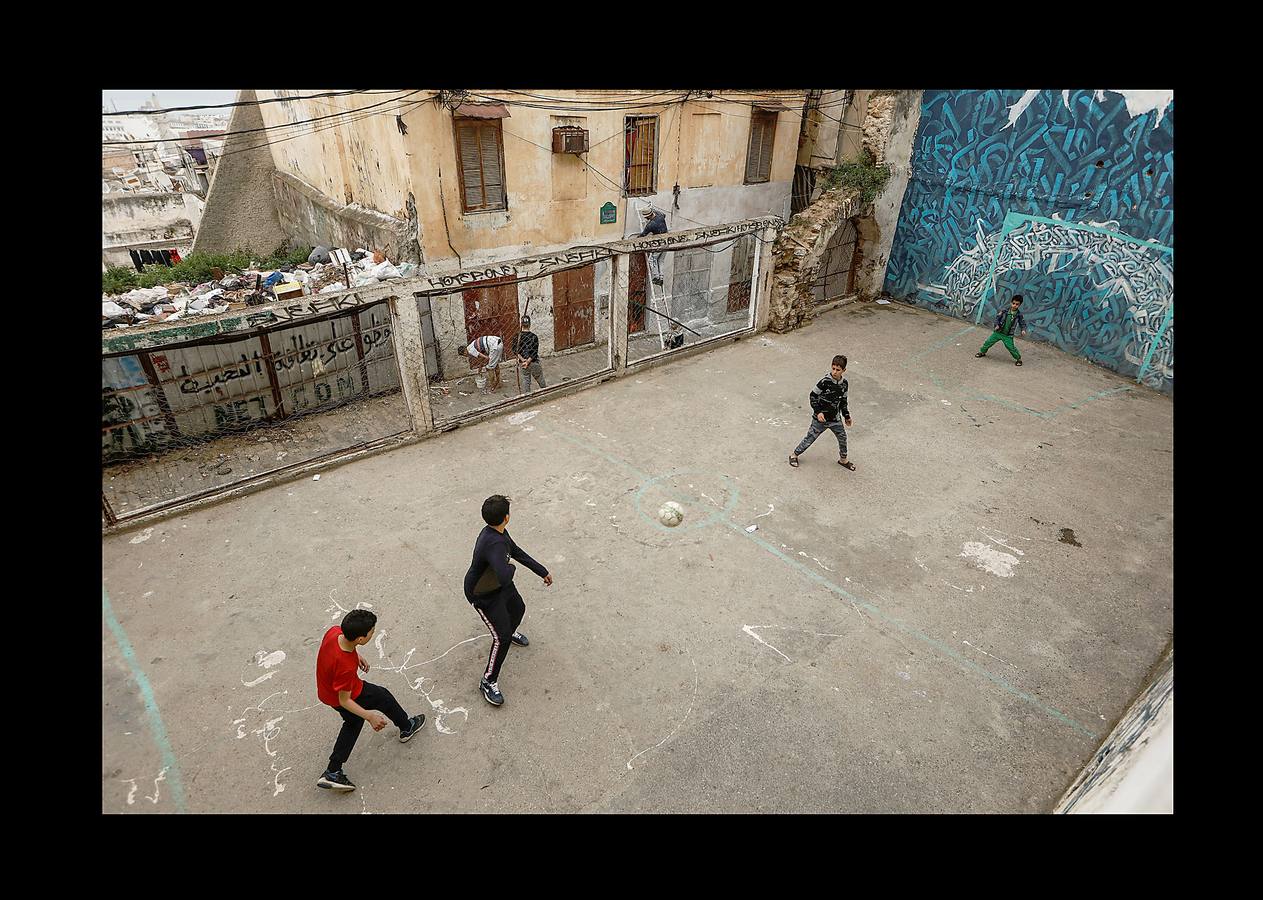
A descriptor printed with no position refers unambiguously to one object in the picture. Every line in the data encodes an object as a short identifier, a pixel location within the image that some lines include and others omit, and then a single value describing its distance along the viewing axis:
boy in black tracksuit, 4.52
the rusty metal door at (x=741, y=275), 15.91
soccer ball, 7.06
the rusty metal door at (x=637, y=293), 14.48
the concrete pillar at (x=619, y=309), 9.84
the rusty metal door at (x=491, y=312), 12.26
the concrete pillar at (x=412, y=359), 7.86
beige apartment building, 10.73
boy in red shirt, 3.85
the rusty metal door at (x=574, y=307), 13.69
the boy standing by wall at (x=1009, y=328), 10.95
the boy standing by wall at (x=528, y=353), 9.90
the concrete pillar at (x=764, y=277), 11.85
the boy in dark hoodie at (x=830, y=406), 7.59
